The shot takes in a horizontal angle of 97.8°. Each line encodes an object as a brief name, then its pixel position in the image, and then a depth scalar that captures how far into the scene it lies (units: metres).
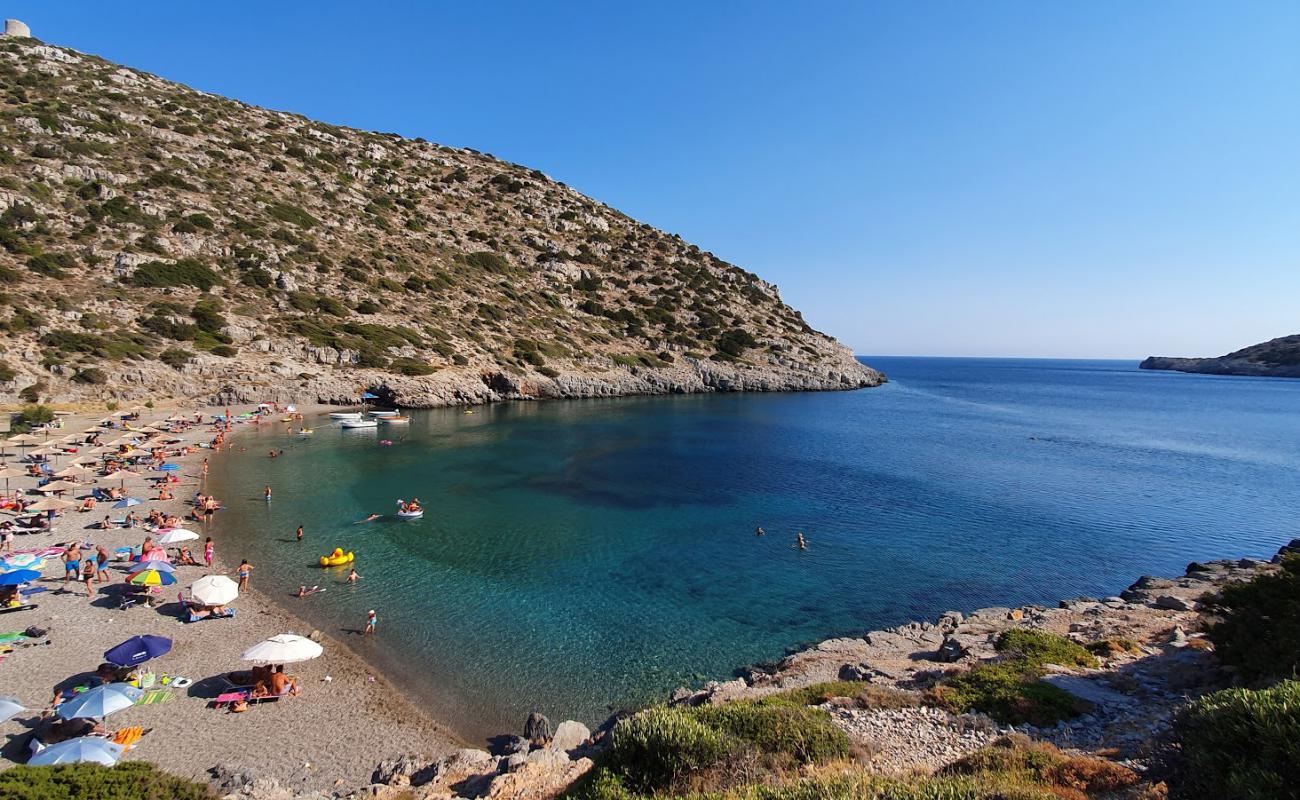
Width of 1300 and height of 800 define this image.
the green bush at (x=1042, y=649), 14.48
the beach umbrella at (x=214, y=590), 17.95
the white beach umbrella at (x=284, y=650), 14.70
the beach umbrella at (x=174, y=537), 22.45
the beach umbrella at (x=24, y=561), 18.02
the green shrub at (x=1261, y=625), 11.55
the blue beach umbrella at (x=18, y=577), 17.28
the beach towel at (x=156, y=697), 13.91
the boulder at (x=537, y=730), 13.43
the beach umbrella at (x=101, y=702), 11.87
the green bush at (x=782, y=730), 9.20
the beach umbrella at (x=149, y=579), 18.42
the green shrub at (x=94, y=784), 7.56
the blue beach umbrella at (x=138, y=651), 13.97
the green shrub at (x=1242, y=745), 6.23
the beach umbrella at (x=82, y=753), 10.20
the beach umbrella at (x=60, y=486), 27.98
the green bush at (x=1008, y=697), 11.23
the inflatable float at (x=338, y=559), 23.17
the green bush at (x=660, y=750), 8.20
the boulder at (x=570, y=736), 12.15
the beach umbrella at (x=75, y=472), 29.10
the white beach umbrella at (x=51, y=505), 23.78
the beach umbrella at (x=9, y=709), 11.81
